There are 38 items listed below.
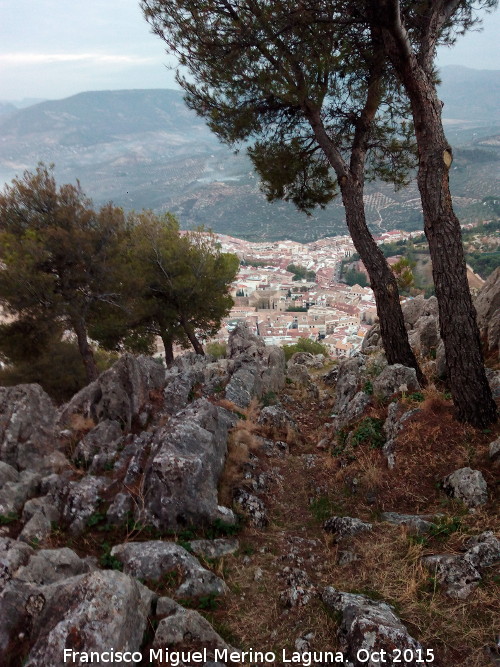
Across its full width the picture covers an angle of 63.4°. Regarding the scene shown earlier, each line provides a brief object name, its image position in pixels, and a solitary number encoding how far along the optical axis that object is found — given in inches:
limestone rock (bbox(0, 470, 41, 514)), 170.4
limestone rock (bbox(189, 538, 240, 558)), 155.1
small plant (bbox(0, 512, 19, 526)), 162.4
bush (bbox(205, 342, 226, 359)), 925.2
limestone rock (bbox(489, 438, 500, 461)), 169.0
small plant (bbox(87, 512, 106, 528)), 166.1
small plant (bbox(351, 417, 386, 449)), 214.5
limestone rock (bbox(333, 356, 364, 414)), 286.8
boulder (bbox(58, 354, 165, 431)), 265.0
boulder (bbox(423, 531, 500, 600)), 122.8
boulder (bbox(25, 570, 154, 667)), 95.9
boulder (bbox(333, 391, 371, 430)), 248.8
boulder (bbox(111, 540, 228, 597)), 135.9
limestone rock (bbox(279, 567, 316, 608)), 131.7
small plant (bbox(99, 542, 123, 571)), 141.9
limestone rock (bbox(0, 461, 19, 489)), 187.9
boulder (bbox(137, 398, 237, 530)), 165.3
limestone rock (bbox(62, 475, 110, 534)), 166.6
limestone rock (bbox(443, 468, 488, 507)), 156.9
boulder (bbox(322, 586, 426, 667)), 103.3
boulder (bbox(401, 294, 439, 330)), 430.6
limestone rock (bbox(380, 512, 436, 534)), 151.8
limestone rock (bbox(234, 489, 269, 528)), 179.6
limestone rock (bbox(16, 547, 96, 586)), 122.0
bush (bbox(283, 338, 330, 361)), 782.5
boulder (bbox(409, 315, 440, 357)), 315.1
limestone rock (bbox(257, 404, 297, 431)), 286.2
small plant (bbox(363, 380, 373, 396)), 260.2
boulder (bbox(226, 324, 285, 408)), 334.6
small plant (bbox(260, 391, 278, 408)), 340.2
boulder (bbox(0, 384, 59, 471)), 214.8
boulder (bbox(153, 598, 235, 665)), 108.1
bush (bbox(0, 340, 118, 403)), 563.8
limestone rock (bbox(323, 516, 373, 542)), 161.8
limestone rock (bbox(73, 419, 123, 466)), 223.7
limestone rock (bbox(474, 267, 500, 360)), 255.6
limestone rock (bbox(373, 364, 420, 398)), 238.2
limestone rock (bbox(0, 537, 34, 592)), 117.6
